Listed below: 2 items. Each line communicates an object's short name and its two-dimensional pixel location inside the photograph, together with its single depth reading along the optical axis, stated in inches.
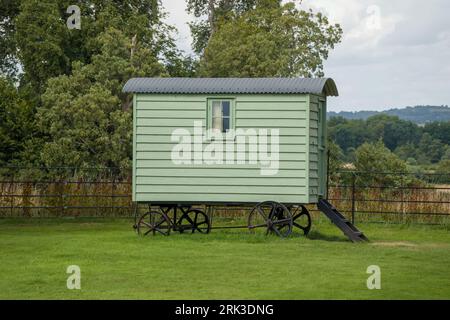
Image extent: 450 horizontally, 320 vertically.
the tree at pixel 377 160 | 1910.7
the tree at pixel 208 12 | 2057.1
